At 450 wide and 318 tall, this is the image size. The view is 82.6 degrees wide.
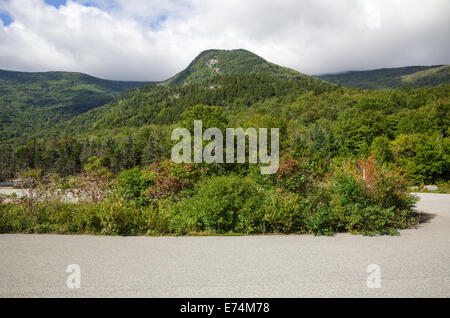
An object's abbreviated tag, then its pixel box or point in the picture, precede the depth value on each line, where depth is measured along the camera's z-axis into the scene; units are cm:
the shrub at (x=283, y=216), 672
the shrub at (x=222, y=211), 674
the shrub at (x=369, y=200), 684
